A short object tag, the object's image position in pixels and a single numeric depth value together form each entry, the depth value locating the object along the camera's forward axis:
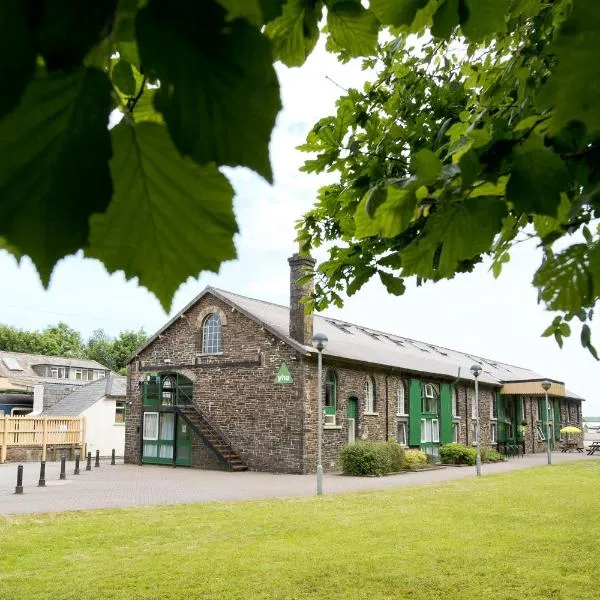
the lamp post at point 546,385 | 28.32
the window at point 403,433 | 27.20
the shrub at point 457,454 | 27.31
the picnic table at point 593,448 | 35.47
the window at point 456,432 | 31.49
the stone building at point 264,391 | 22.23
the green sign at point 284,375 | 22.14
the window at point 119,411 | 34.05
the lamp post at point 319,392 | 15.41
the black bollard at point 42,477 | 16.59
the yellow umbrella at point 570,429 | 38.01
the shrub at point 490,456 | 28.97
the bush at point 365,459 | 20.98
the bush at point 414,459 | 23.69
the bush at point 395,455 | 22.37
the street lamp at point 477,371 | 21.25
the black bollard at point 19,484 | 15.00
